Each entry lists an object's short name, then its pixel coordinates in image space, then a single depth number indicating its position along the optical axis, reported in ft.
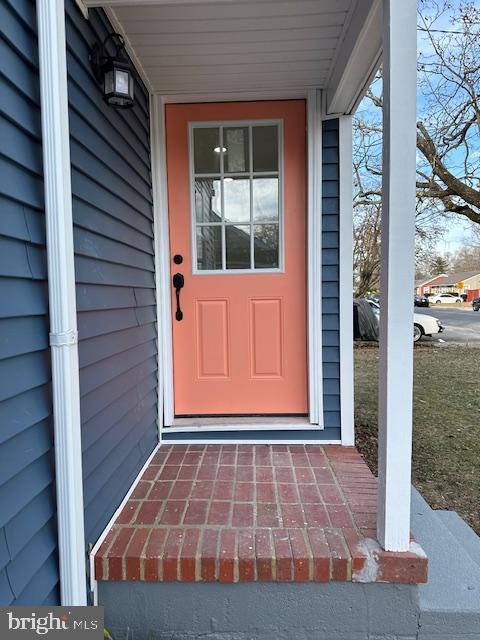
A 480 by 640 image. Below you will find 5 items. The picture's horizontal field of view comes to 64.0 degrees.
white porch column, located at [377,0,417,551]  4.00
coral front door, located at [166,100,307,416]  7.42
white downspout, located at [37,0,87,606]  3.46
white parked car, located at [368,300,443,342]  28.43
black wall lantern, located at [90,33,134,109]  4.67
